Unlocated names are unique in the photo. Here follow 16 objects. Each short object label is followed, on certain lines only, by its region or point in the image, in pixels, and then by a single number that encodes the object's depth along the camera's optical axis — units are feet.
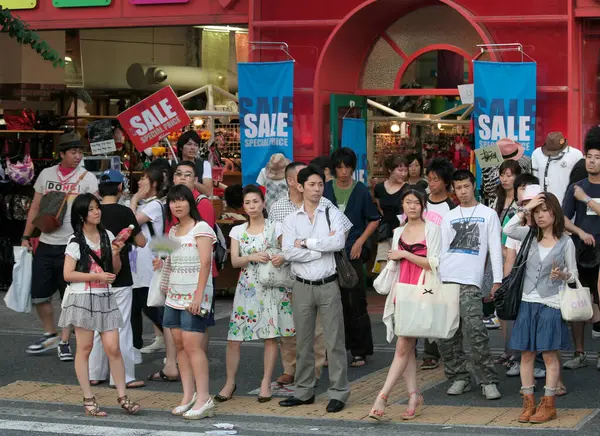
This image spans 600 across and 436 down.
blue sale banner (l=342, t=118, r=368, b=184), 66.38
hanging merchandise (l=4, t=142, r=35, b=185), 67.99
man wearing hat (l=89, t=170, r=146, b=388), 43.34
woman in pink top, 37.30
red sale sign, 60.44
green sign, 70.48
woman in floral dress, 40.46
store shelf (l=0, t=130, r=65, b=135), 74.10
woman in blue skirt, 36.95
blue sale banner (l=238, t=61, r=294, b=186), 64.87
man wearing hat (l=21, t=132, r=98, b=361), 50.43
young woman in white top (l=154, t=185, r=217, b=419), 38.46
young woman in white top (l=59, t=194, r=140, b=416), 39.33
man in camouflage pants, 40.14
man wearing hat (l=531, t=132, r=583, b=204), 55.03
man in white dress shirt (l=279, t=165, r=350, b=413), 39.12
